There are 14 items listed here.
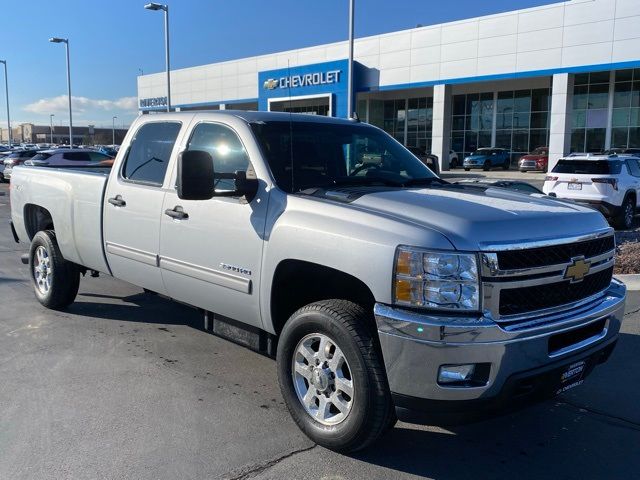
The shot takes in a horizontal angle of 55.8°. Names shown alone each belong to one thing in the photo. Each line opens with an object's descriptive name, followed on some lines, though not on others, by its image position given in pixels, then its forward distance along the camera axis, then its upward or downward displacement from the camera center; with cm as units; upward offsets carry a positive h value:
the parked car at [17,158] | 2762 -47
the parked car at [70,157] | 2419 -35
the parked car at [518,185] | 1083 -59
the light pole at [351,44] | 1894 +347
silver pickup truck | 305 -68
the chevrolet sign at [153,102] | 5484 +437
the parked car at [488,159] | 3966 -38
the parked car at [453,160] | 4195 -50
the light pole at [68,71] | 4194 +558
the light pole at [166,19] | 3240 +720
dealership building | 2995 +443
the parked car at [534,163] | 3578 -53
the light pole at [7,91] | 5466 +556
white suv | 1379 -68
